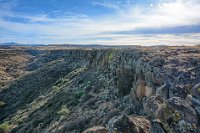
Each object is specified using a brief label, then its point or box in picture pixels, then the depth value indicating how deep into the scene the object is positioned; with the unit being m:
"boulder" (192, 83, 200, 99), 3.69
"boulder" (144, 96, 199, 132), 3.36
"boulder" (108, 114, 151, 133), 4.16
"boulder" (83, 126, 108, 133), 4.57
